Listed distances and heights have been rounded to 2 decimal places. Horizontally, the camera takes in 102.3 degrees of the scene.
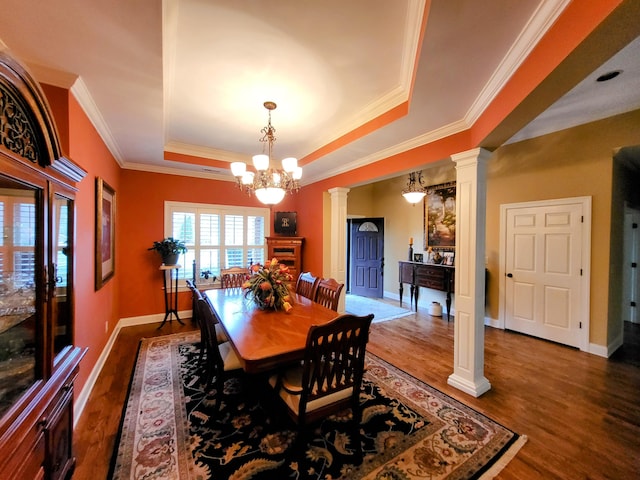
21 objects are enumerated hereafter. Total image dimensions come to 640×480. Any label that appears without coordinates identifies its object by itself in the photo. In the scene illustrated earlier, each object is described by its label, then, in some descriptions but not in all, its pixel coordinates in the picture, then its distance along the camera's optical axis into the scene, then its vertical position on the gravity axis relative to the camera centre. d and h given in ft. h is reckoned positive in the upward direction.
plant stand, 13.71 -3.15
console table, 14.60 -2.39
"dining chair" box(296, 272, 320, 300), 10.18 -2.09
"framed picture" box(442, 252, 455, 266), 16.13 -1.27
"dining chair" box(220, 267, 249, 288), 12.64 -2.06
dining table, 5.21 -2.35
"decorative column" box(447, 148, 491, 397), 7.99 -1.07
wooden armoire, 3.05 -0.78
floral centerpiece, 8.26 -1.62
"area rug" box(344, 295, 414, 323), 16.08 -4.95
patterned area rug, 5.27 -4.77
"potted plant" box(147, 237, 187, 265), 13.60 -0.72
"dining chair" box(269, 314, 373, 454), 4.86 -2.89
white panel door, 11.54 -1.57
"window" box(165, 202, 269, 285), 15.14 +0.09
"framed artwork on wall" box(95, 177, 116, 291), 8.95 +0.12
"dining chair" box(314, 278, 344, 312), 9.06 -2.06
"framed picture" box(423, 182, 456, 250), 16.78 +1.48
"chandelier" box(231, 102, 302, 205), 8.76 +2.14
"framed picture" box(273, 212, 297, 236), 17.29 +0.90
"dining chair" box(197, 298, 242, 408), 6.53 -3.34
